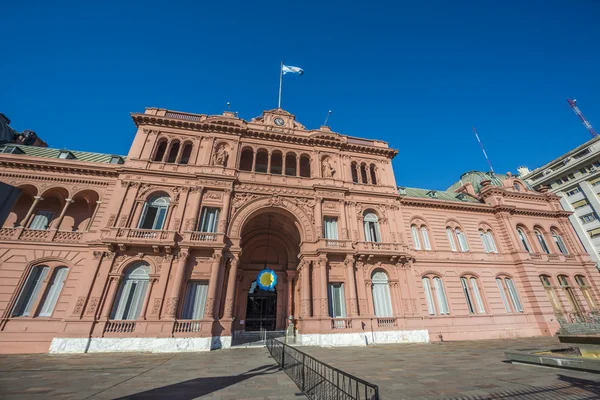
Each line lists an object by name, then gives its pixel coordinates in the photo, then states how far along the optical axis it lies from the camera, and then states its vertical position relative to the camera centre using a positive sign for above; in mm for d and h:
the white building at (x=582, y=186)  38438 +20626
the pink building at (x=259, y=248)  14936 +5106
